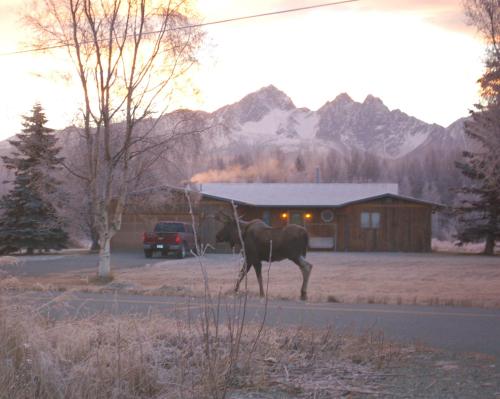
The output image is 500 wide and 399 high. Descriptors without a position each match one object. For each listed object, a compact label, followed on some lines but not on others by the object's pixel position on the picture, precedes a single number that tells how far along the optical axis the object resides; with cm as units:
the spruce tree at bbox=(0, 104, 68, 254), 4138
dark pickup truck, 3619
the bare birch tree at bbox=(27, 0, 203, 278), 2048
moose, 1546
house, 4341
